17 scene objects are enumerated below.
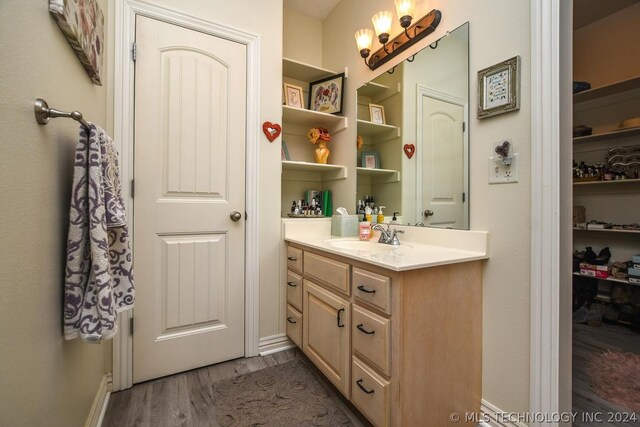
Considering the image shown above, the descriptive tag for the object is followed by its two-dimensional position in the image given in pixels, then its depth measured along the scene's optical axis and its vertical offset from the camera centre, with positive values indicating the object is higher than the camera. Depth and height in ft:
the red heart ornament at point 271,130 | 6.34 +1.96
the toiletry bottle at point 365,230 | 6.12 -0.36
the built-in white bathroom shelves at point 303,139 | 7.37 +2.16
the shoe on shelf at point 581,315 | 8.13 -2.99
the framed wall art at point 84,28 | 2.71 +2.16
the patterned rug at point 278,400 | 4.37 -3.30
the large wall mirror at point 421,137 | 4.68 +1.62
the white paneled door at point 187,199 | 5.29 +0.29
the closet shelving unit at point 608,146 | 7.94 +2.20
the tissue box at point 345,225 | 6.56 -0.27
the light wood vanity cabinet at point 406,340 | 3.49 -1.78
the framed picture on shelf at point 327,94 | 7.50 +3.39
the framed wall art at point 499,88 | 3.85 +1.88
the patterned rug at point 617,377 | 4.77 -3.19
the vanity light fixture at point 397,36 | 5.16 +3.74
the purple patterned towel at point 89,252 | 2.89 -0.43
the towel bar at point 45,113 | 2.41 +0.91
